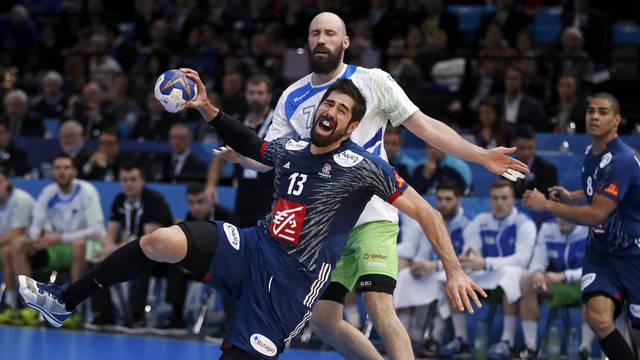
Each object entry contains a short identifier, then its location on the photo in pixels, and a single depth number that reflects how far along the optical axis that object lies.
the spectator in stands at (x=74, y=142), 12.69
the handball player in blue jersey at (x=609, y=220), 7.68
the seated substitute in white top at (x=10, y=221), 11.52
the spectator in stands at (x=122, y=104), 14.37
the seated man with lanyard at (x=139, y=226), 10.89
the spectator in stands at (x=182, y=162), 12.12
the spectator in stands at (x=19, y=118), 14.26
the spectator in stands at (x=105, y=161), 12.49
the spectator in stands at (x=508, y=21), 14.18
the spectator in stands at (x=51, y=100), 14.97
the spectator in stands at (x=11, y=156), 13.08
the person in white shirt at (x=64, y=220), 11.31
